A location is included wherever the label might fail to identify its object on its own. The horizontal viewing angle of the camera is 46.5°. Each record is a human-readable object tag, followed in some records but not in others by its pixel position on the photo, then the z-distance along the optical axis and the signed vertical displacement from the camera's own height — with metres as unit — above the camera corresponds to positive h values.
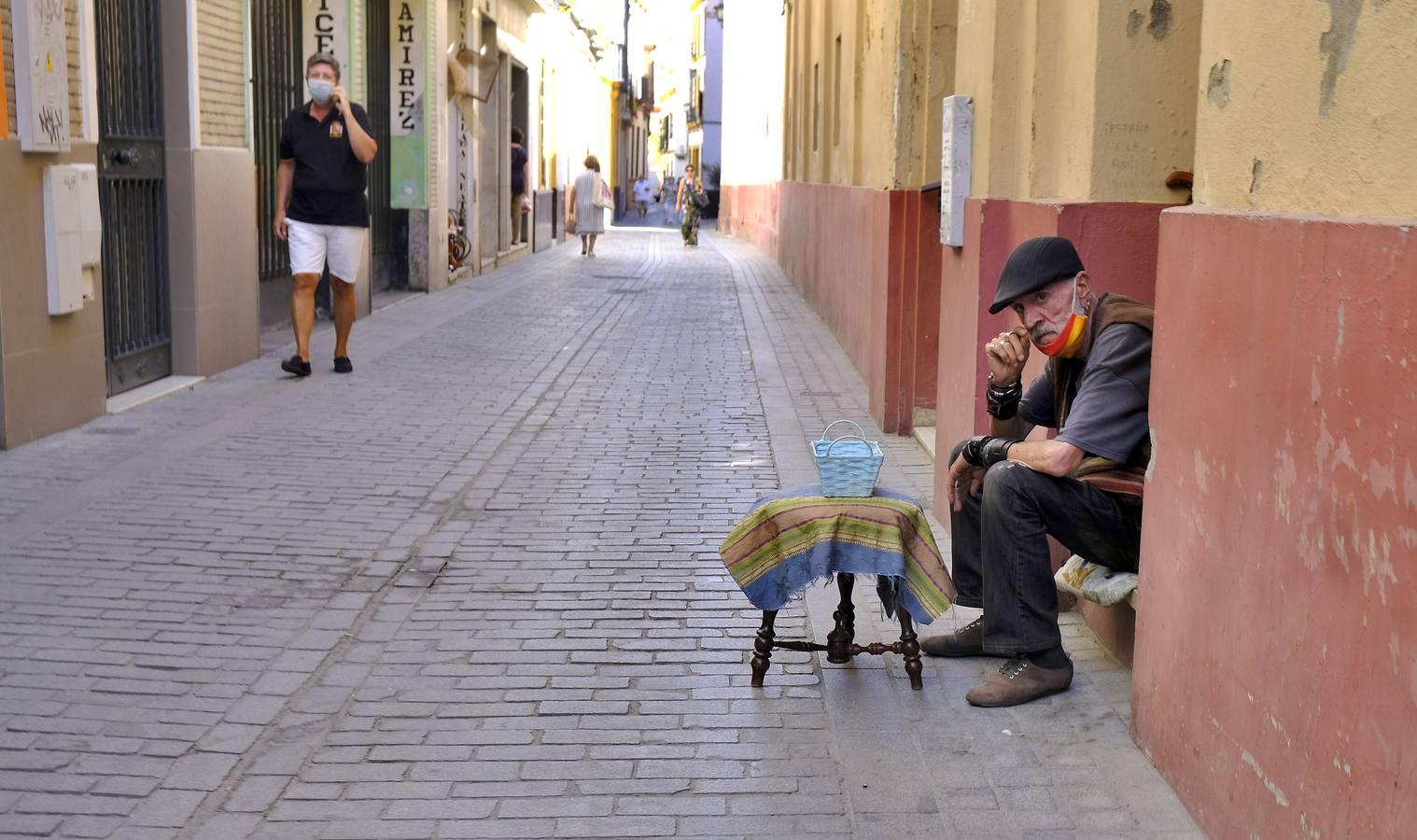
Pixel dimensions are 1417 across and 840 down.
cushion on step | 4.66 -1.13
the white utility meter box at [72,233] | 8.27 -0.29
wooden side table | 4.83 -1.33
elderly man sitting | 4.55 -0.79
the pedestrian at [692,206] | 34.69 -0.43
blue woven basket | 4.74 -0.79
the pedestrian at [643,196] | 58.84 -0.40
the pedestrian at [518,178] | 26.08 +0.07
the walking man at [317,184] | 10.73 -0.02
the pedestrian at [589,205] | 29.34 -0.38
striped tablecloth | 4.68 -1.02
